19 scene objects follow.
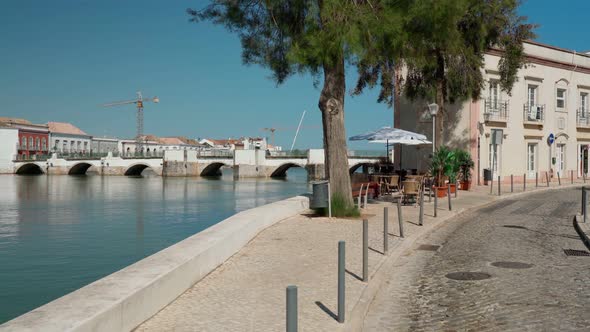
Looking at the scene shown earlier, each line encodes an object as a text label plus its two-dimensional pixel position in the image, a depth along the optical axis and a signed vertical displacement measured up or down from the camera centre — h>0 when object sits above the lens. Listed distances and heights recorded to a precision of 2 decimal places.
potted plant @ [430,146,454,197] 21.02 +0.09
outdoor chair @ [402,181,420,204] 16.80 -0.59
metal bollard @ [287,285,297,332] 3.48 -0.92
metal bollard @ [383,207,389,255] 8.88 -1.15
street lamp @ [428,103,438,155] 18.89 +2.14
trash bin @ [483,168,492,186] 27.86 -0.31
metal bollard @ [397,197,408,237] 10.66 -1.18
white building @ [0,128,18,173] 89.69 +3.72
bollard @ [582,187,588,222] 13.22 -0.85
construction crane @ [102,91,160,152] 126.12 +12.96
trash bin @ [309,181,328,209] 13.11 -0.64
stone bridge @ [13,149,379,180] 68.75 +0.75
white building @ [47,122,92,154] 107.38 +6.62
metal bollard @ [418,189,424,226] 12.17 -1.14
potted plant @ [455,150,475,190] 23.86 +0.10
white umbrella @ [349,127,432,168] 19.41 +1.21
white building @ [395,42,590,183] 27.86 +2.77
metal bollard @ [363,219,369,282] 6.91 -1.08
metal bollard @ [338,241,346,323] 5.25 -1.13
